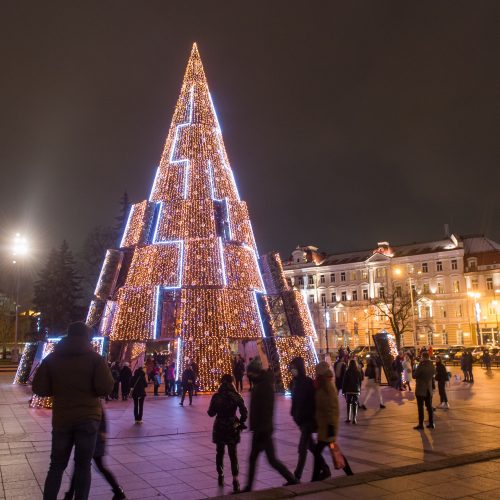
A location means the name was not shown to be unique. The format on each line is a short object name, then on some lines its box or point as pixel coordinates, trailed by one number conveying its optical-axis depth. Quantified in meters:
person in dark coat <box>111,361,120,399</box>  18.31
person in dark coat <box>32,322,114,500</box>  4.82
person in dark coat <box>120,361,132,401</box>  16.48
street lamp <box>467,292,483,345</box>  47.41
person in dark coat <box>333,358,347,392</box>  16.61
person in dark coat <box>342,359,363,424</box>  12.44
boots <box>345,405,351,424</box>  12.63
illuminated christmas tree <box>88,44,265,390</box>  18.31
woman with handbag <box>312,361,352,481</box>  6.66
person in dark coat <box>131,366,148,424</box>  12.34
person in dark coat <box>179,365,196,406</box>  15.69
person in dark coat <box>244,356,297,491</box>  6.42
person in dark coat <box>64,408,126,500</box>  6.03
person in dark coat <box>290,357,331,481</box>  6.83
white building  62.59
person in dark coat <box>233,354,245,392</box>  19.94
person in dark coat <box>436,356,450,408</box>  15.07
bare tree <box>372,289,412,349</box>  56.20
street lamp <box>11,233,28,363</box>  27.33
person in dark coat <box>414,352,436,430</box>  10.99
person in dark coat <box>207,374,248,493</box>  6.74
